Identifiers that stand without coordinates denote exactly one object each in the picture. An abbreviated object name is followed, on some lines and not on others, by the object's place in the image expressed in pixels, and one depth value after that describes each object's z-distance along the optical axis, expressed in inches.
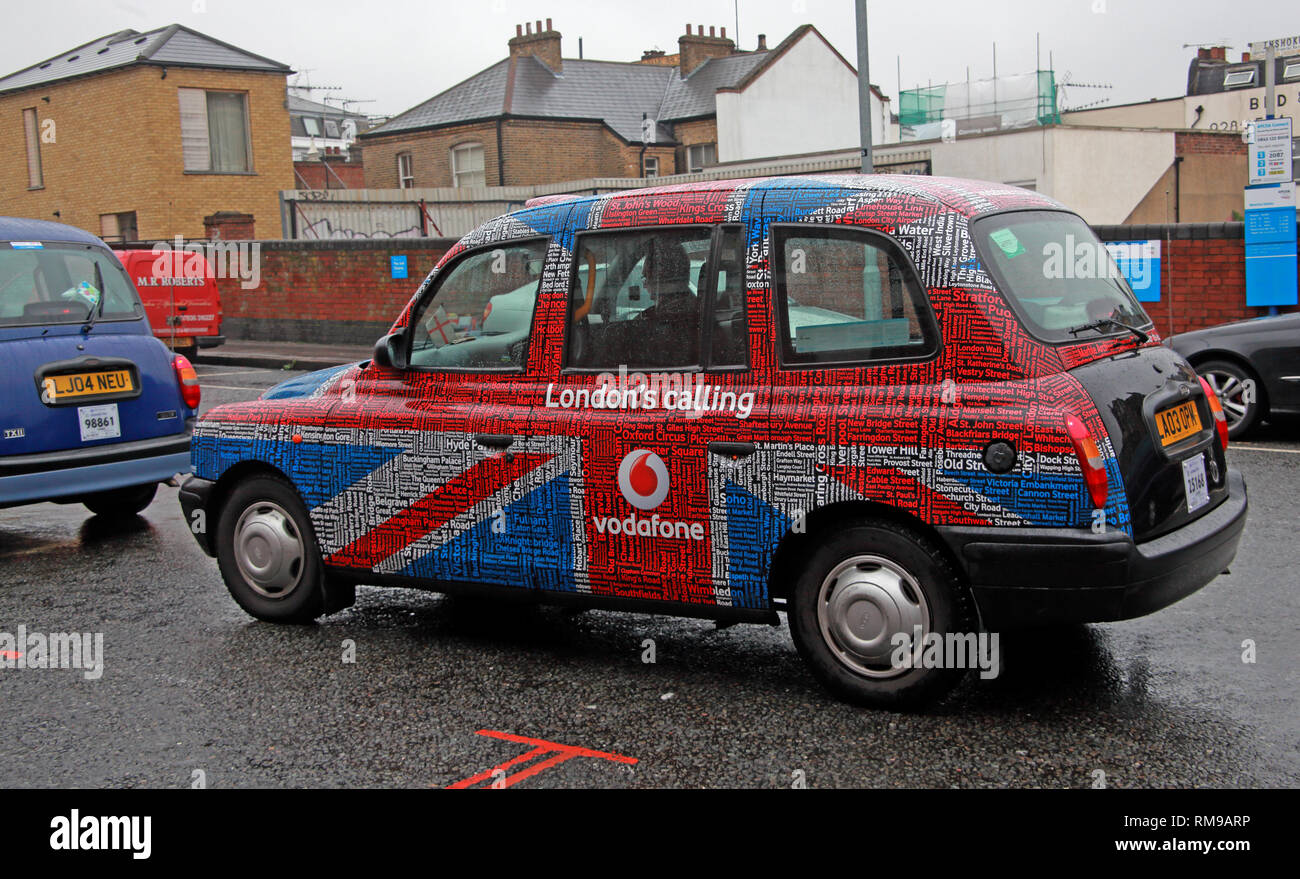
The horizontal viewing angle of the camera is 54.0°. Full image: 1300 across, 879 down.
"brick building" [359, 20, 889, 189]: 1807.3
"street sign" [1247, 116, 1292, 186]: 591.2
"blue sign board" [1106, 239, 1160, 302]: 612.1
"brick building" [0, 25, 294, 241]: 1330.0
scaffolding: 1480.1
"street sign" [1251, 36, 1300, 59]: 1015.1
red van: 828.0
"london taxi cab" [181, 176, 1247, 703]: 167.3
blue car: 309.7
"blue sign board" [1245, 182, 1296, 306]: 568.1
